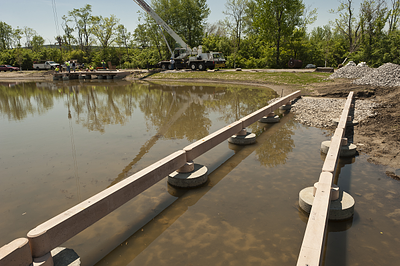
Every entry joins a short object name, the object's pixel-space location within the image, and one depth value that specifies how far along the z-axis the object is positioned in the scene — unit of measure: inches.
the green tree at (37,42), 2594.5
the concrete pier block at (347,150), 231.1
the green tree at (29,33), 3115.2
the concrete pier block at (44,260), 94.9
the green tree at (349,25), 1504.7
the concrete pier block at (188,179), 184.4
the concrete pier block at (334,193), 148.1
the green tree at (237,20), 1818.8
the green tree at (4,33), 2763.5
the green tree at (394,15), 1485.0
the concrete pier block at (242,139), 274.1
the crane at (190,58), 1209.4
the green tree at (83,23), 2416.0
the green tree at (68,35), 2542.8
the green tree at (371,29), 1229.1
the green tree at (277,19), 1323.8
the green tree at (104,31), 2203.5
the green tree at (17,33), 2827.5
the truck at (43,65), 1862.7
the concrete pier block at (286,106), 453.6
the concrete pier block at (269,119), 367.6
